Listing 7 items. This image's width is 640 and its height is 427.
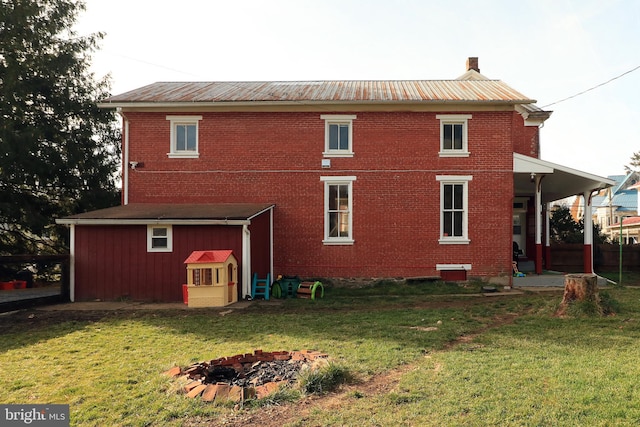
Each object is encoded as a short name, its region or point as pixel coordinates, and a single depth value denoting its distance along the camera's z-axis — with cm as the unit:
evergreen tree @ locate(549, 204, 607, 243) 2606
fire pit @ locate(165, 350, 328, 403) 470
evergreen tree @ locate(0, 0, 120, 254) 1653
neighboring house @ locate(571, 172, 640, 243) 5159
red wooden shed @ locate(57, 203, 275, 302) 1275
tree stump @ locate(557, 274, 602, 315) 920
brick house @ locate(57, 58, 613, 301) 1480
